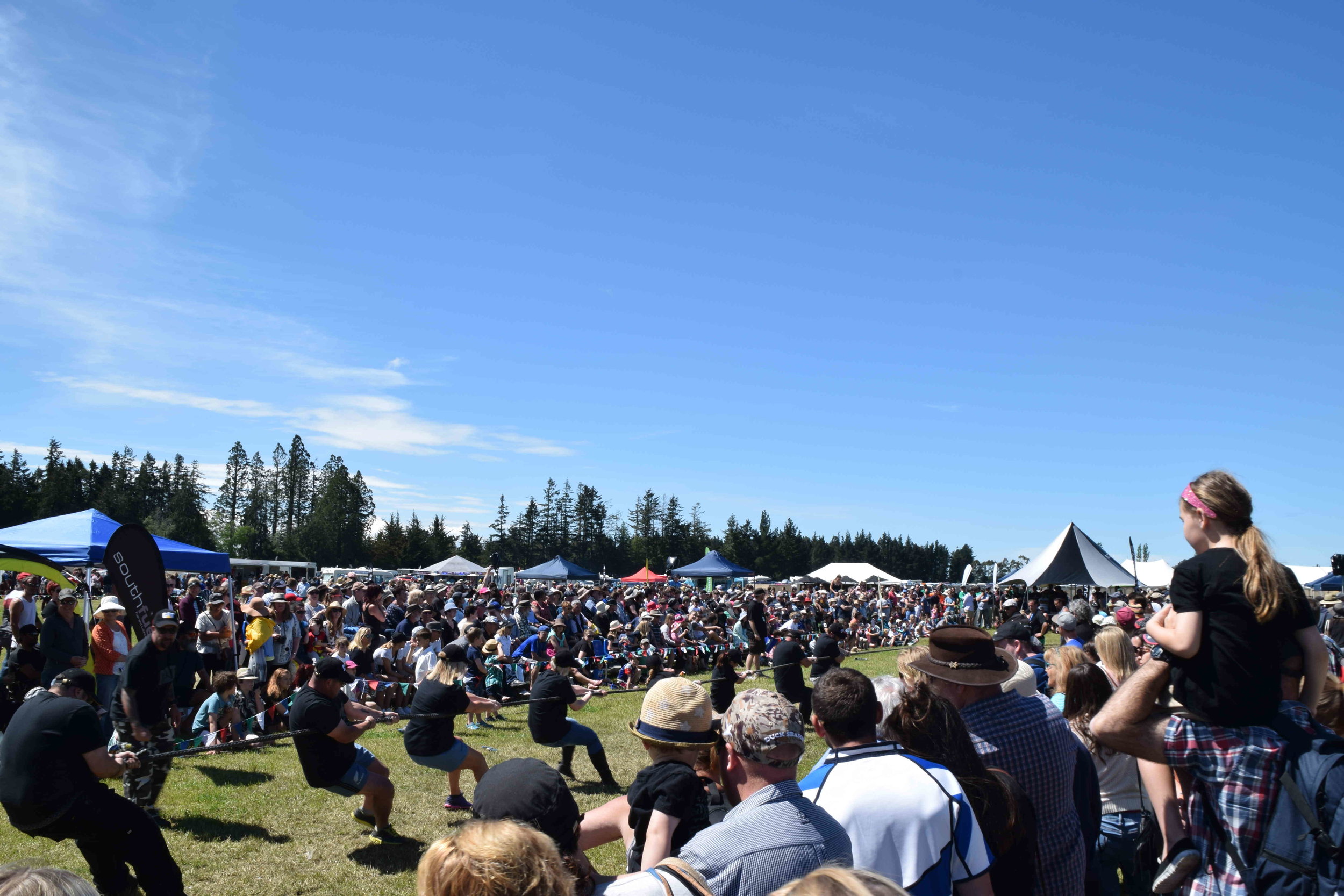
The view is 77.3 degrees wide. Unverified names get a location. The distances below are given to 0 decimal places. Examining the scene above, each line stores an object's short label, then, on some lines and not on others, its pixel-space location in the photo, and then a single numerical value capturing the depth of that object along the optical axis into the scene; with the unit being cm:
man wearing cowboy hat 314
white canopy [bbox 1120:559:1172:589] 3238
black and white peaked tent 2109
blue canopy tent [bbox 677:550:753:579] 3475
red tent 4138
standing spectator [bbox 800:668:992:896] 239
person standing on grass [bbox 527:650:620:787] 793
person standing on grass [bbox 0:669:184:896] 486
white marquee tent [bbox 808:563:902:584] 3934
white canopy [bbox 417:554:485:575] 4081
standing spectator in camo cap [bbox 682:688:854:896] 224
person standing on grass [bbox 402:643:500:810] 712
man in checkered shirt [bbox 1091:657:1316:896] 227
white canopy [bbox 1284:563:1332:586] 4388
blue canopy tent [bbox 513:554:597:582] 3369
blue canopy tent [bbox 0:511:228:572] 1162
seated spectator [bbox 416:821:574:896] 180
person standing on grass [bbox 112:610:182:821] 738
